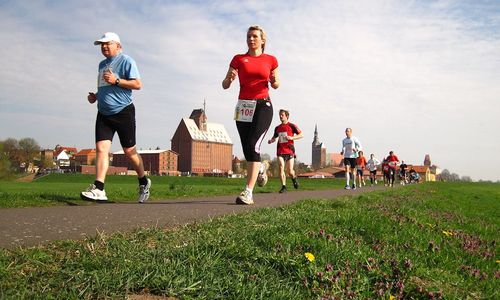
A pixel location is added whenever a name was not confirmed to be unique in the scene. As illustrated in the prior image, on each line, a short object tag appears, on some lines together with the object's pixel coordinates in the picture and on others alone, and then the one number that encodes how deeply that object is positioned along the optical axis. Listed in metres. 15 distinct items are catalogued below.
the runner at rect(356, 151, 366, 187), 26.50
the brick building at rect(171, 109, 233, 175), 170.50
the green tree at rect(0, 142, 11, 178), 52.42
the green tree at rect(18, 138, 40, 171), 96.31
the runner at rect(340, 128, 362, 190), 18.77
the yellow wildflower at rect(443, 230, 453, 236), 5.07
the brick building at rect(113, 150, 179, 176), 170.71
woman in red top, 7.34
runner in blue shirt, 7.05
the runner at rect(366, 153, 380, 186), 32.03
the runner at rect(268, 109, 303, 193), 13.35
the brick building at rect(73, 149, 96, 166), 186.65
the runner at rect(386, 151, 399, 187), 29.33
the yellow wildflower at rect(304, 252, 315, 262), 2.85
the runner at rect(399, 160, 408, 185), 38.12
